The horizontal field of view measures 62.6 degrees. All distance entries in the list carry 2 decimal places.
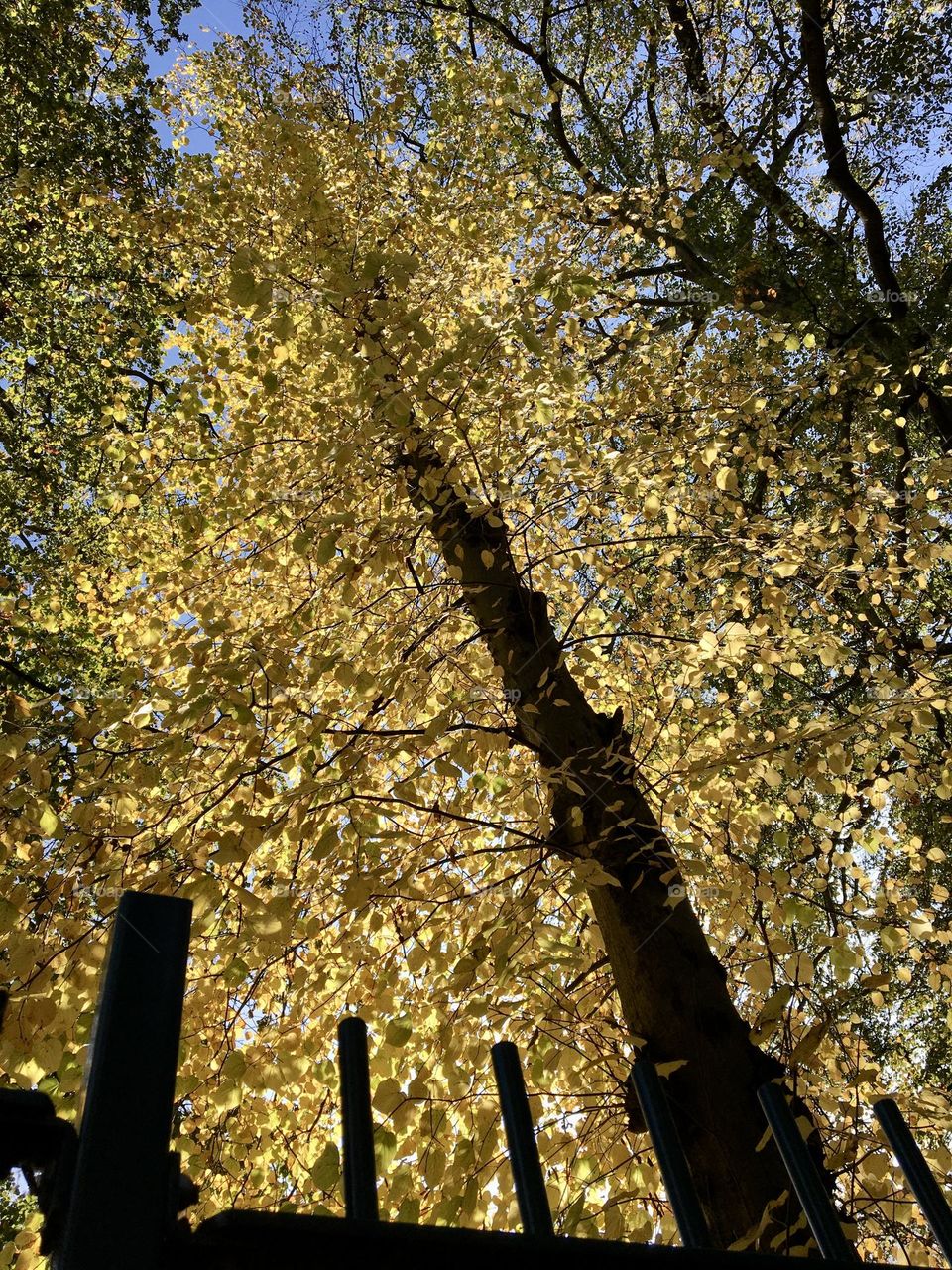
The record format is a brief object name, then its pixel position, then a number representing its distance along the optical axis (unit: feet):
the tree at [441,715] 8.93
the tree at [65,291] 22.89
